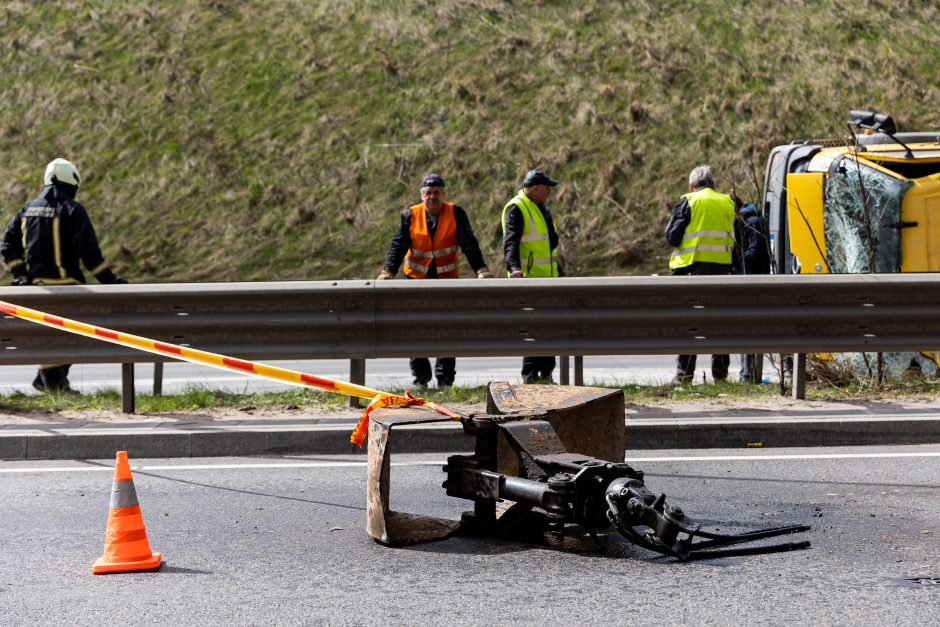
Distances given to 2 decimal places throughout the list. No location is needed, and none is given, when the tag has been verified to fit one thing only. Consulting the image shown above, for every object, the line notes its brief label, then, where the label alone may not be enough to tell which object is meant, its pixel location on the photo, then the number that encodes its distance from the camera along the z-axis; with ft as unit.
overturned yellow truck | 65.62
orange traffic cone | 32.19
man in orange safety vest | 70.03
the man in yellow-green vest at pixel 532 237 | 68.80
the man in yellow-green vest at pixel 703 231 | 70.23
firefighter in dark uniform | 65.05
